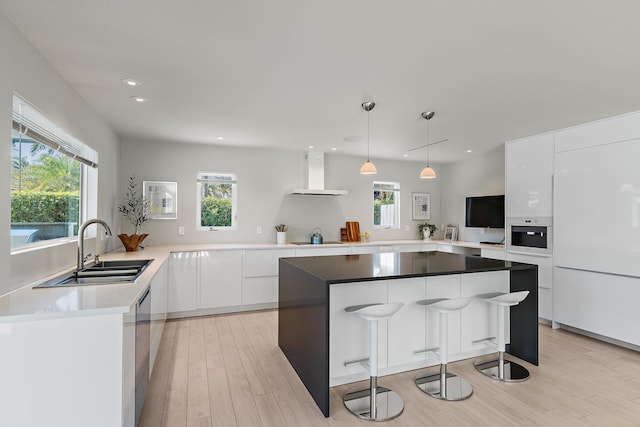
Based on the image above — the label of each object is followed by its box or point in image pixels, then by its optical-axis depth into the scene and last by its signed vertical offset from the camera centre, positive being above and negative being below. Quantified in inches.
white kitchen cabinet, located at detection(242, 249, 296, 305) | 177.5 -33.3
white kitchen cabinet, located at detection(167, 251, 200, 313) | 163.2 -33.4
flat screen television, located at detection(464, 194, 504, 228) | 204.6 +3.0
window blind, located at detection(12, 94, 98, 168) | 78.2 +22.8
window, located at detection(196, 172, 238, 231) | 196.1 +7.9
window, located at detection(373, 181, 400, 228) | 241.0 +8.4
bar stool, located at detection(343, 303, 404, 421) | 86.1 -50.6
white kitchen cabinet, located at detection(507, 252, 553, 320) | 155.6 -31.8
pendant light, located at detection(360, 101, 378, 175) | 146.9 +20.5
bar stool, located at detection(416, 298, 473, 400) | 96.6 -49.3
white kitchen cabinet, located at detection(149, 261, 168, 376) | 102.7 -33.1
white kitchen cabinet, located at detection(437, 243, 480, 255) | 215.0 -21.5
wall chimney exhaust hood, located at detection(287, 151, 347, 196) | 207.9 +26.1
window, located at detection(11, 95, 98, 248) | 80.4 +10.0
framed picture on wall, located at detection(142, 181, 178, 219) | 184.7 +8.6
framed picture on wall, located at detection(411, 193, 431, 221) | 251.9 +7.7
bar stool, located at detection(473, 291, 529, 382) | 105.9 -48.8
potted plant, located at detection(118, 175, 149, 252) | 177.6 +3.4
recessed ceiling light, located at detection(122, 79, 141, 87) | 103.9 +41.2
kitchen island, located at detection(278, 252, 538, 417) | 92.4 -28.3
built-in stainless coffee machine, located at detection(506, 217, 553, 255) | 157.3 -9.0
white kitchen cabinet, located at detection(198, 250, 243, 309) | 169.8 -33.4
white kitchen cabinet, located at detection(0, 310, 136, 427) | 55.7 -27.5
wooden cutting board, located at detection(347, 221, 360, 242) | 226.4 -11.3
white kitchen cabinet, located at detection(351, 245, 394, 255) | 202.8 -20.6
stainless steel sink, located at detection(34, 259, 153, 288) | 83.0 -17.4
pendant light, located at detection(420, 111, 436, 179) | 155.6 +20.2
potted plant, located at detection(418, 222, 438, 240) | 244.2 -10.3
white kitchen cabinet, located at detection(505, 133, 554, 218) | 157.9 +20.3
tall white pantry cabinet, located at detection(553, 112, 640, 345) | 128.2 -3.9
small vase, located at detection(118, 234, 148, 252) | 154.2 -13.0
